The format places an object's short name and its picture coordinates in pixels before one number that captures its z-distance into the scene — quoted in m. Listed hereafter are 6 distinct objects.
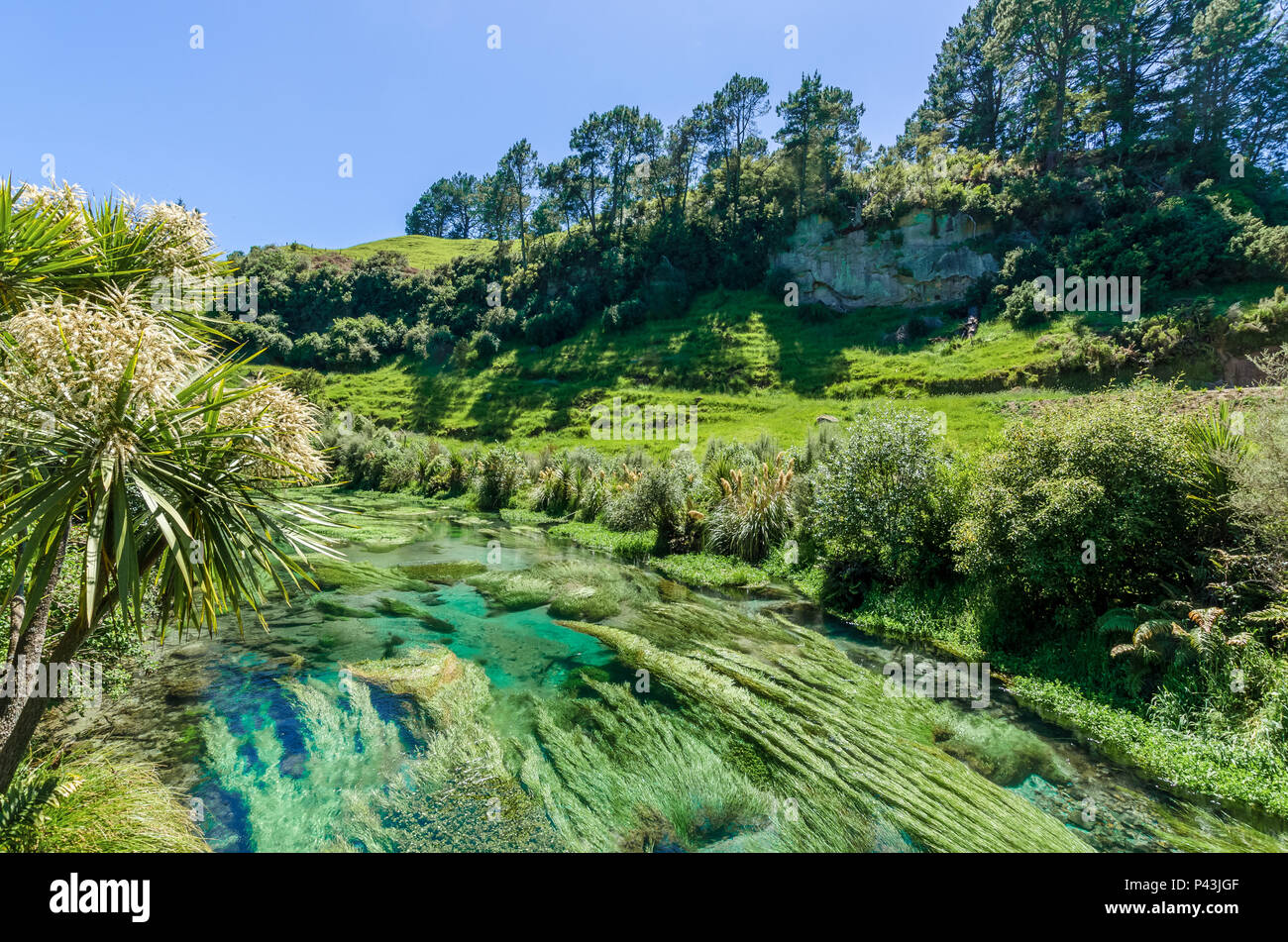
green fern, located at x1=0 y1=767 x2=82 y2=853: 3.83
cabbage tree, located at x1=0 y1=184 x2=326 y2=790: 3.16
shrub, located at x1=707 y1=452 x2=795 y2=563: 16.88
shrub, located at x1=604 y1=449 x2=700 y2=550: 19.20
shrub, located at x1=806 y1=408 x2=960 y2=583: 12.14
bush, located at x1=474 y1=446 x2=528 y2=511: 29.95
